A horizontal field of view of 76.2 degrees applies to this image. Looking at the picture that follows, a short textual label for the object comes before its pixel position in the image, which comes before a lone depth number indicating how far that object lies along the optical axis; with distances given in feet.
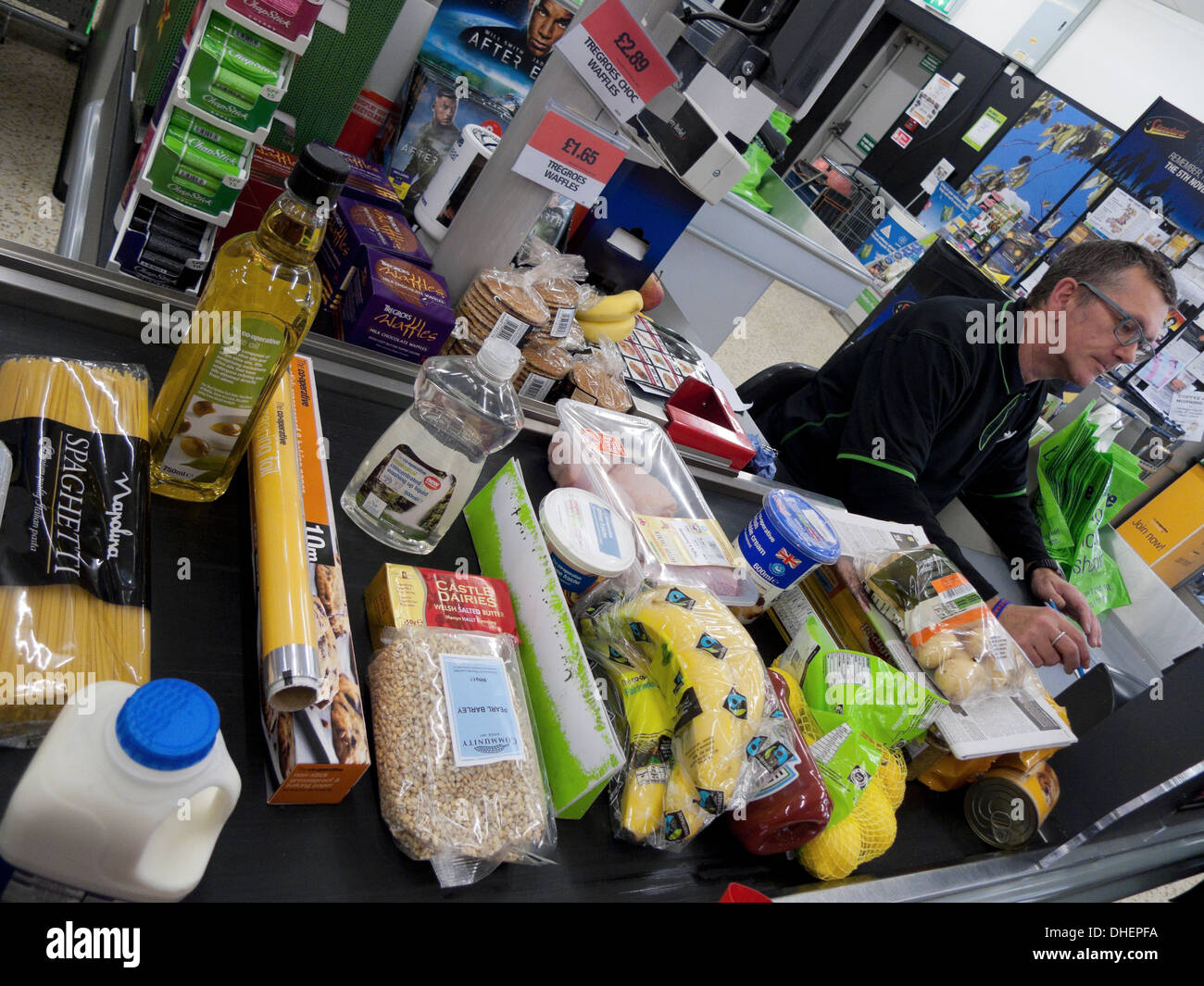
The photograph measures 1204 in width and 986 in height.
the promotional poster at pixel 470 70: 6.14
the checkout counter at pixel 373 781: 2.47
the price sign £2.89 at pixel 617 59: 4.13
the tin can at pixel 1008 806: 4.23
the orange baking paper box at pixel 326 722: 2.36
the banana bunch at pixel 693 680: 2.99
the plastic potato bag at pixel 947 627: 4.12
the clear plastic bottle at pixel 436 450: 3.29
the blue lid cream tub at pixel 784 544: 4.09
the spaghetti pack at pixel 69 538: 1.98
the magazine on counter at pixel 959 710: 4.02
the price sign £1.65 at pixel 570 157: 4.41
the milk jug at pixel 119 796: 1.62
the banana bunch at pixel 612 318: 6.38
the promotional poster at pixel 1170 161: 16.69
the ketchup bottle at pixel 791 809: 3.16
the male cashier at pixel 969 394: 7.07
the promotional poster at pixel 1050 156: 19.51
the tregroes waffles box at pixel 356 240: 4.66
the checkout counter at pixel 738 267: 11.43
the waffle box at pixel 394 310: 4.28
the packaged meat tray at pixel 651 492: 3.82
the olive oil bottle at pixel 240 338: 2.67
